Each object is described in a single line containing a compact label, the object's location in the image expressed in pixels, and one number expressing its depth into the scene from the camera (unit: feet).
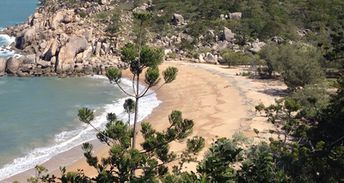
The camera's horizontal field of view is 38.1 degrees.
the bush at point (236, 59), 208.23
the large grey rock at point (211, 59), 216.54
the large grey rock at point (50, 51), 202.90
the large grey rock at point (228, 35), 243.81
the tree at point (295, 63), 144.05
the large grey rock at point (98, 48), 216.56
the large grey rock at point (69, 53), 198.90
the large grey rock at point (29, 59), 203.31
